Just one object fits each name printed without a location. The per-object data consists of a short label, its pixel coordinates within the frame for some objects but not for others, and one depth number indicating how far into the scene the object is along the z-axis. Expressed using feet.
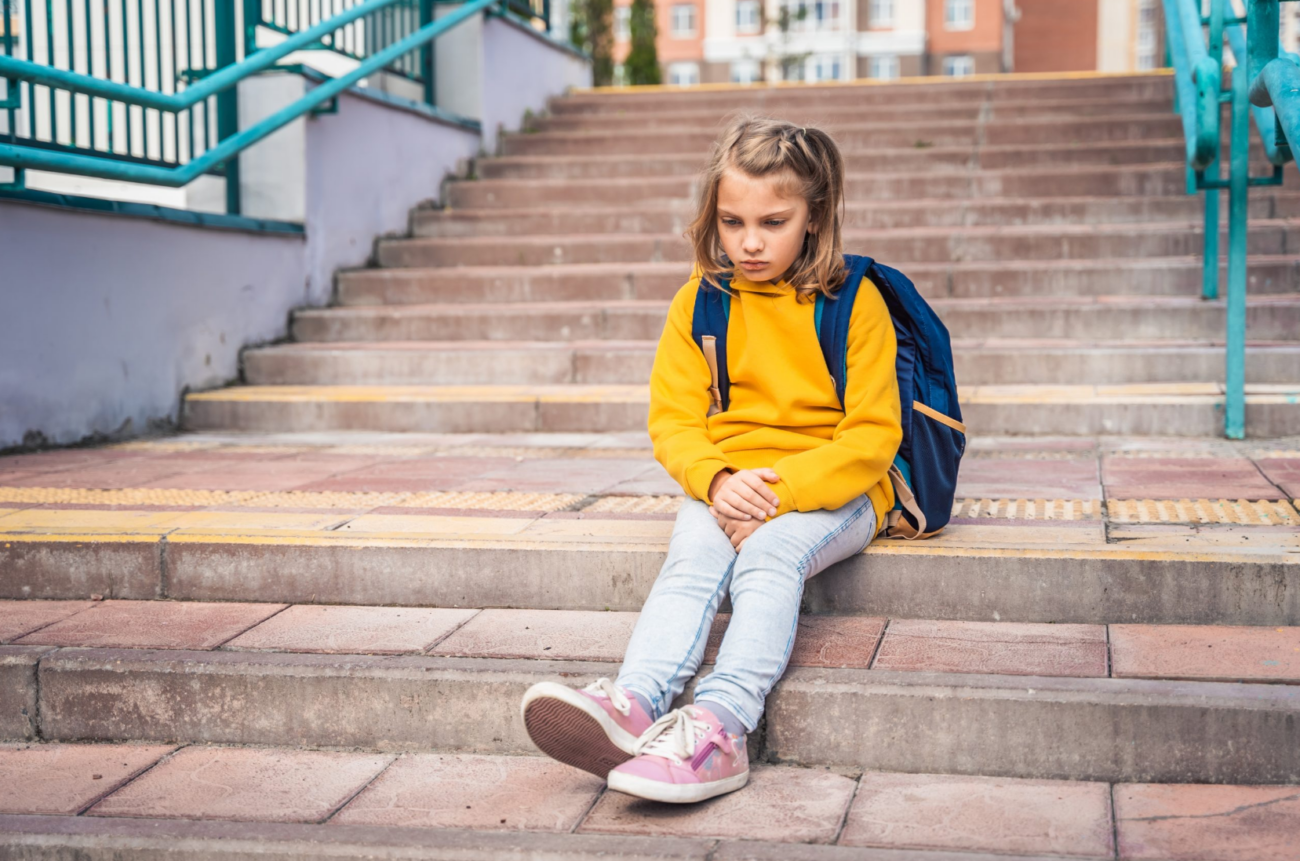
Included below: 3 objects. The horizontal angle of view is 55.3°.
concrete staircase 7.09
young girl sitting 7.11
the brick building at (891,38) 131.23
